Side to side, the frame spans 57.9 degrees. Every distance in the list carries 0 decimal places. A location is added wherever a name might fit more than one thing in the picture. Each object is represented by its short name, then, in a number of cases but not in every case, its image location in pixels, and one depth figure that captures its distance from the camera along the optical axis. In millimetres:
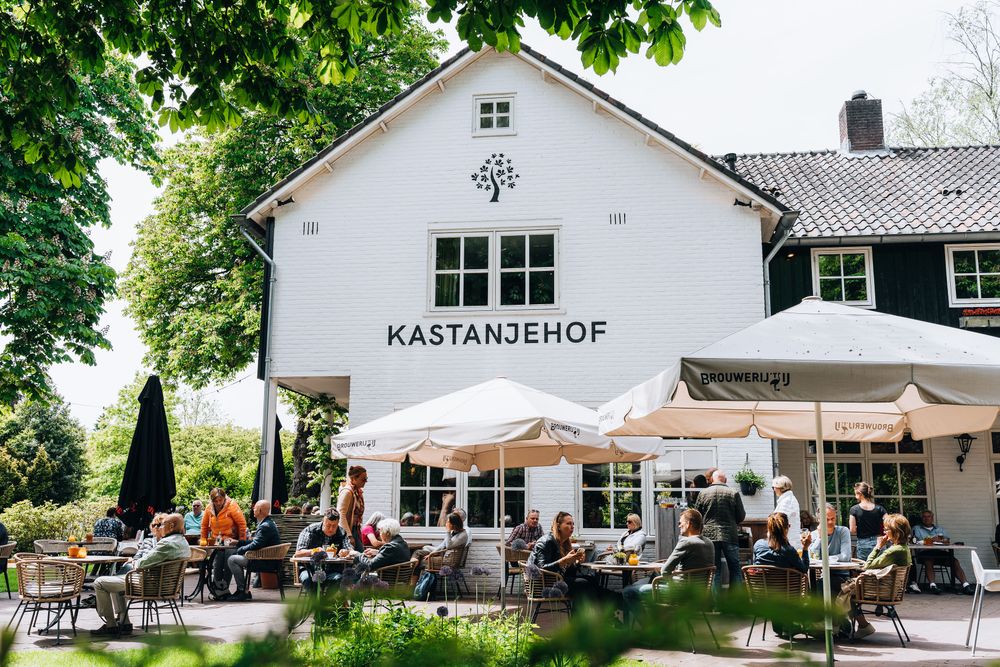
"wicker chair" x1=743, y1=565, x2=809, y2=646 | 8523
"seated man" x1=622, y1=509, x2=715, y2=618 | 8477
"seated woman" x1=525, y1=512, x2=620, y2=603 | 9383
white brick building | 13898
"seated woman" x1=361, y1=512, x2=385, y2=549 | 11558
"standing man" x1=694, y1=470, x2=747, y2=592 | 10117
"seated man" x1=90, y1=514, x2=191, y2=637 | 8766
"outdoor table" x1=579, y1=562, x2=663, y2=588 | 9641
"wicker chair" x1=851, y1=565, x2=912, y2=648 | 8867
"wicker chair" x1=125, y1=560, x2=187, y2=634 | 8820
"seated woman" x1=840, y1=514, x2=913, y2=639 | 8961
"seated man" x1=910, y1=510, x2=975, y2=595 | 14352
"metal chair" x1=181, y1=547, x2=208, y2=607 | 11268
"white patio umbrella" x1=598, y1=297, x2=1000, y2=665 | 5754
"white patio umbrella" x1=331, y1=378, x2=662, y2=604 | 8602
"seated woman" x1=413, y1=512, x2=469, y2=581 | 12328
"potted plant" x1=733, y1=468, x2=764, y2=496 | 13266
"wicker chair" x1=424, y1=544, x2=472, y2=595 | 11876
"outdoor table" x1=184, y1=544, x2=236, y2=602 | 12086
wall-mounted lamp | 15867
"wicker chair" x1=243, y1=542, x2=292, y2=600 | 12110
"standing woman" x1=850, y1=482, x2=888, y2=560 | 11961
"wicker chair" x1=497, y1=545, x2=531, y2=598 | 11844
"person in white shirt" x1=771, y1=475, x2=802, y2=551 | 10945
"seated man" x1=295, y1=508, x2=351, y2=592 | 11051
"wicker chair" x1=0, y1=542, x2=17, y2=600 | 12466
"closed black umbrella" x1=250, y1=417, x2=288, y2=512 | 15748
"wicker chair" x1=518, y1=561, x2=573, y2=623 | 9070
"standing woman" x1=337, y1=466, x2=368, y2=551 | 11523
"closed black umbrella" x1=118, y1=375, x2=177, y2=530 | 13769
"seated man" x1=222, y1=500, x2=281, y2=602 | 11805
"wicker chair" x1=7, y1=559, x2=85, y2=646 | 8758
